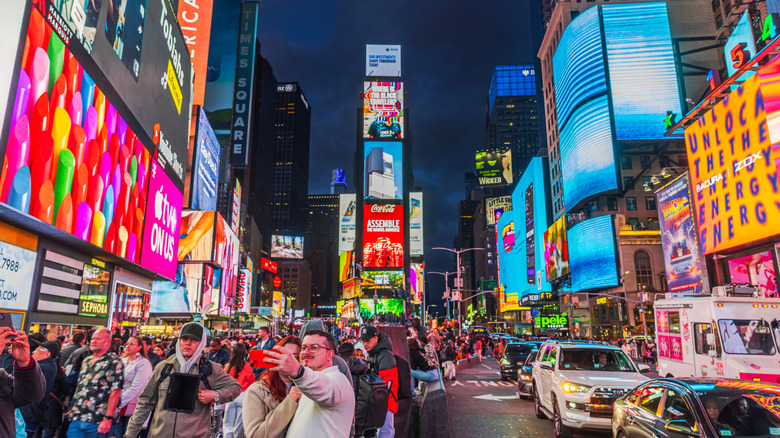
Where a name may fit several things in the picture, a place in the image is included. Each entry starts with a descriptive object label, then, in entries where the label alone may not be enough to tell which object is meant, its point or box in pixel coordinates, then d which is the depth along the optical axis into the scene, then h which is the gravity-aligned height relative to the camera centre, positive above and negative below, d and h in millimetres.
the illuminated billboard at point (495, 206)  158750 +35394
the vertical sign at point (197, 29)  40781 +23789
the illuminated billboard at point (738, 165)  24859 +8331
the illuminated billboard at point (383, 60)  100062 +51801
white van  11031 -564
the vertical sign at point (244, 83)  51781 +24307
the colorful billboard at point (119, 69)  14977 +10061
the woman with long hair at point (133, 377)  6340 -799
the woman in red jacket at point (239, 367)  6449 -675
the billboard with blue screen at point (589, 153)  62125 +20997
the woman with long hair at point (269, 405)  3188 -614
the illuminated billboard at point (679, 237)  35594 +5754
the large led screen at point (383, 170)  92188 +26975
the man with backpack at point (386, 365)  5621 -572
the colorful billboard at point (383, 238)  91125 +14122
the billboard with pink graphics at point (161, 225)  26328 +5236
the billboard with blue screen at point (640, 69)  61562 +30911
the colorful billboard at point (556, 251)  72188 +9755
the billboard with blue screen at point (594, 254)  60594 +7543
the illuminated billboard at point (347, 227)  125019 +23044
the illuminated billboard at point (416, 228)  120625 +21178
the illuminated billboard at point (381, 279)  91125 +6602
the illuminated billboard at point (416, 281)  107888 +7539
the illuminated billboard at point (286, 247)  136500 +19146
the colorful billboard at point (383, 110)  93875 +39296
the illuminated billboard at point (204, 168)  43188 +13830
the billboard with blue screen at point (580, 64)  64188 +34069
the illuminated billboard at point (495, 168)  121938 +36162
